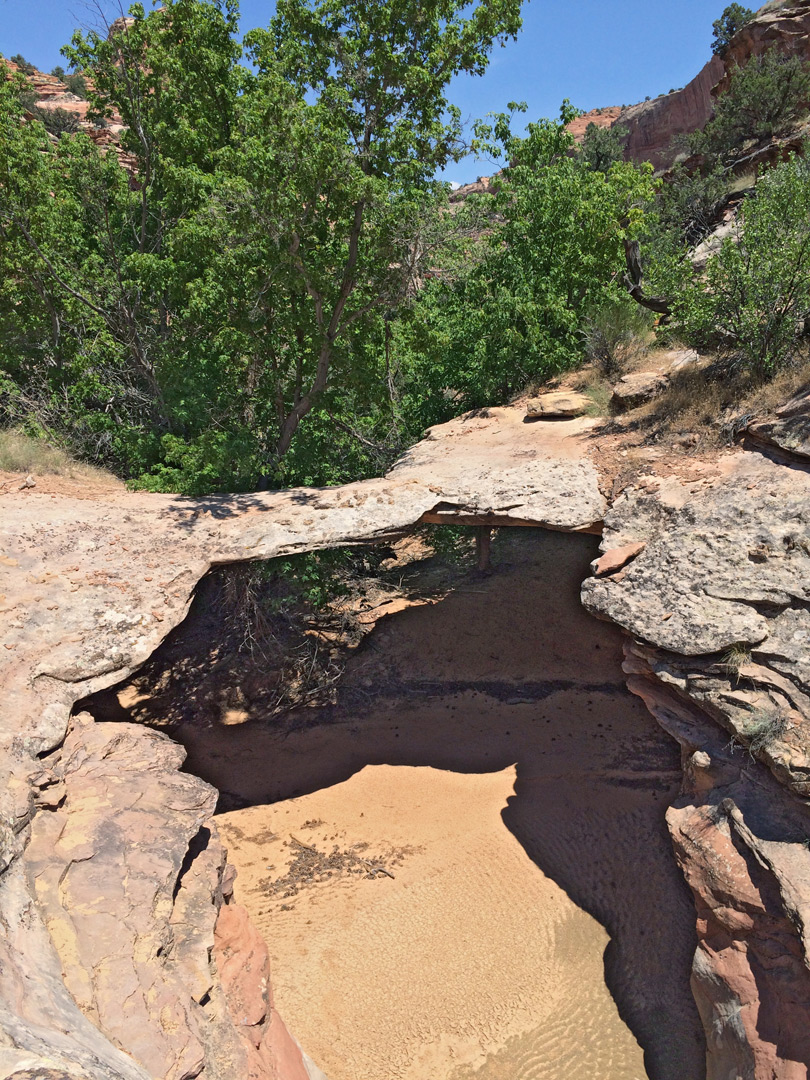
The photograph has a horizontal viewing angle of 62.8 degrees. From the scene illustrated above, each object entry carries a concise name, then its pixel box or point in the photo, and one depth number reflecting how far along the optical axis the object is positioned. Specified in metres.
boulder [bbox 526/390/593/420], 10.95
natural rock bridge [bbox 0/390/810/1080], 4.79
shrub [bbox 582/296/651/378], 12.20
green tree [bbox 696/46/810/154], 26.80
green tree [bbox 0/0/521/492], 9.56
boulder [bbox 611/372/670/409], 10.16
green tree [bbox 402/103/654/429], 12.96
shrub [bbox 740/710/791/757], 6.01
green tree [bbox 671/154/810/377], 8.50
